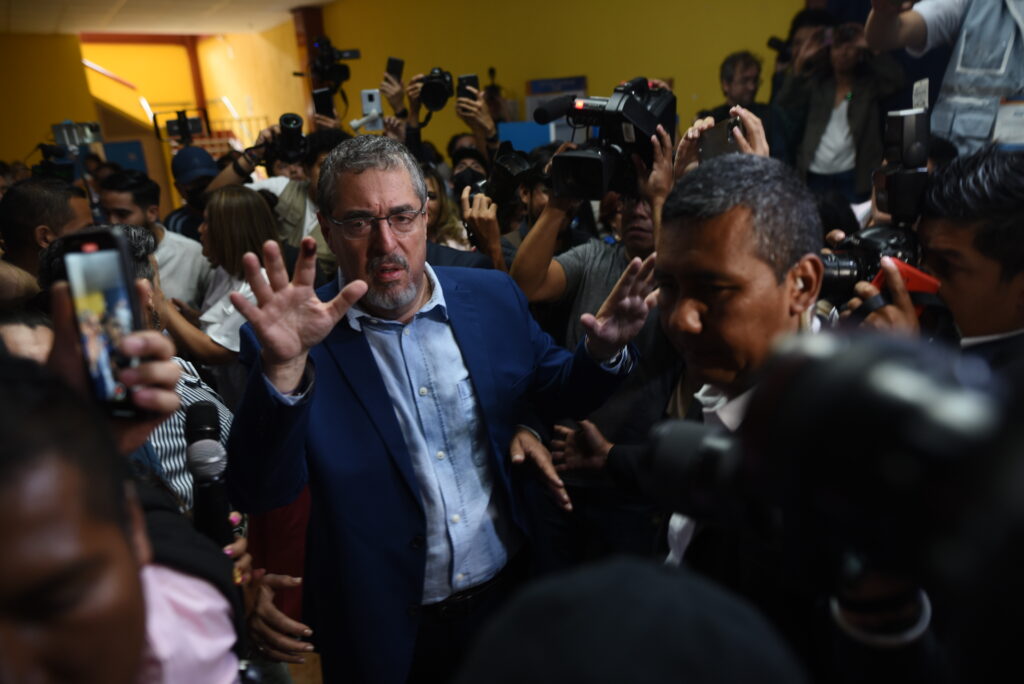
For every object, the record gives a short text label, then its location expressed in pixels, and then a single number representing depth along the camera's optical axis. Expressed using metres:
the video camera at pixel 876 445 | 0.32
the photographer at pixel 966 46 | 2.23
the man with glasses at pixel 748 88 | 3.67
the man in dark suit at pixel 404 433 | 1.35
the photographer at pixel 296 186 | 3.44
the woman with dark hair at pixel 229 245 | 2.63
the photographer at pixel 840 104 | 3.47
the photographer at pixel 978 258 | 1.21
